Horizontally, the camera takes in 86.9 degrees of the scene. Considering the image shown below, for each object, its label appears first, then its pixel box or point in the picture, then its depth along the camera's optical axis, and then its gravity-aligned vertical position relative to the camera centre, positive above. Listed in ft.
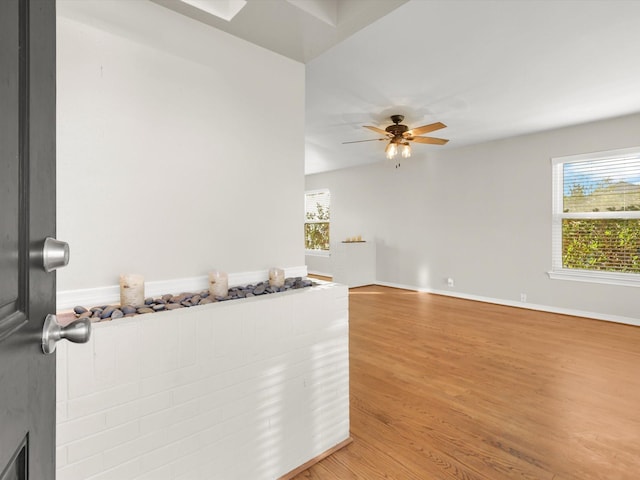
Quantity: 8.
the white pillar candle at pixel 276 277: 6.77 -0.81
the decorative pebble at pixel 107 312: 4.50 -1.02
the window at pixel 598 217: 13.48 +0.85
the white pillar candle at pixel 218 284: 5.95 -0.83
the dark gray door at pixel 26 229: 1.39 +0.04
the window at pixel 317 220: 26.68 +1.39
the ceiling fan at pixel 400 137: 13.33 +4.09
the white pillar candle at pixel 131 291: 5.12 -0.82
